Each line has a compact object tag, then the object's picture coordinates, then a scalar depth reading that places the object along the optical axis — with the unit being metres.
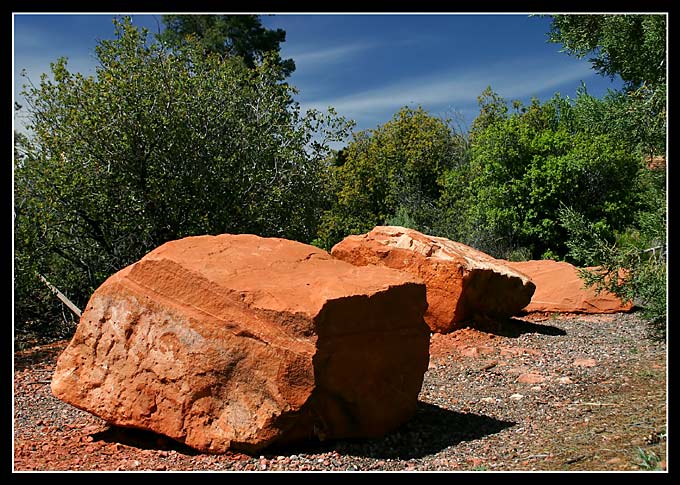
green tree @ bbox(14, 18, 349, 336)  10.38
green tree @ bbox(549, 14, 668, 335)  6.36
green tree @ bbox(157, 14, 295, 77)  22.05
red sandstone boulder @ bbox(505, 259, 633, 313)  11.33
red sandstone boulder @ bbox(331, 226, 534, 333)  9.40
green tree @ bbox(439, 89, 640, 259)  16.03
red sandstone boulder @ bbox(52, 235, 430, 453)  4.94
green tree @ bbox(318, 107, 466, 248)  21.91
